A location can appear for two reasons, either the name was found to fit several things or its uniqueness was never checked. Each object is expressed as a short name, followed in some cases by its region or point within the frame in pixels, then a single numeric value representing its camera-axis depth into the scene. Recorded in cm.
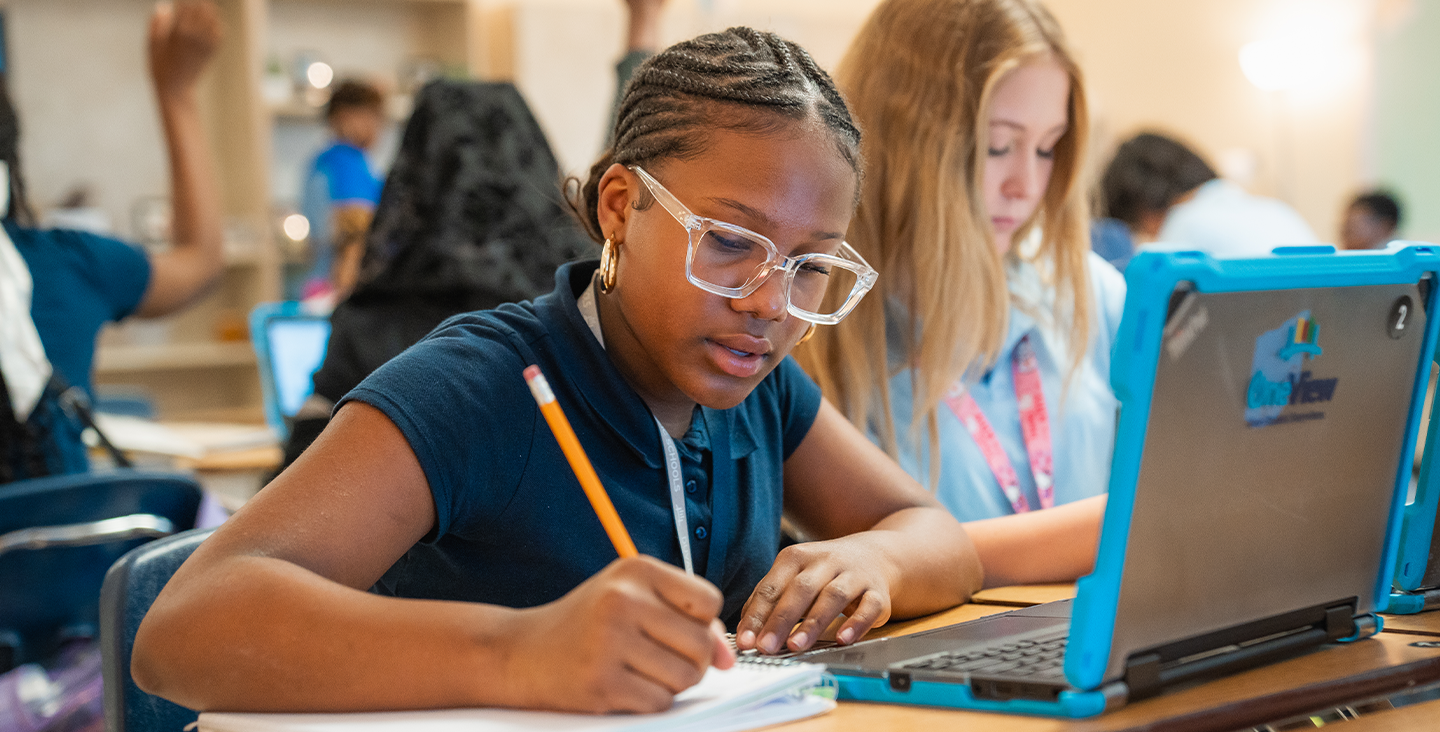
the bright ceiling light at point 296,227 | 541
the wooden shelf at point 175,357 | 511
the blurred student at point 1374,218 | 613
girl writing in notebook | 76
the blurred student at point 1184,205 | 392
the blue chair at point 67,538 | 200
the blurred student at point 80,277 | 237
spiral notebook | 72
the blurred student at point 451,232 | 206
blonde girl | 170
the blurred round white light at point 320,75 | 548
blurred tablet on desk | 348
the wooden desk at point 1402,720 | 83
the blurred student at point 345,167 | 508
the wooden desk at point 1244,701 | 75
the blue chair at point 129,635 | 107
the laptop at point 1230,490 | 73
